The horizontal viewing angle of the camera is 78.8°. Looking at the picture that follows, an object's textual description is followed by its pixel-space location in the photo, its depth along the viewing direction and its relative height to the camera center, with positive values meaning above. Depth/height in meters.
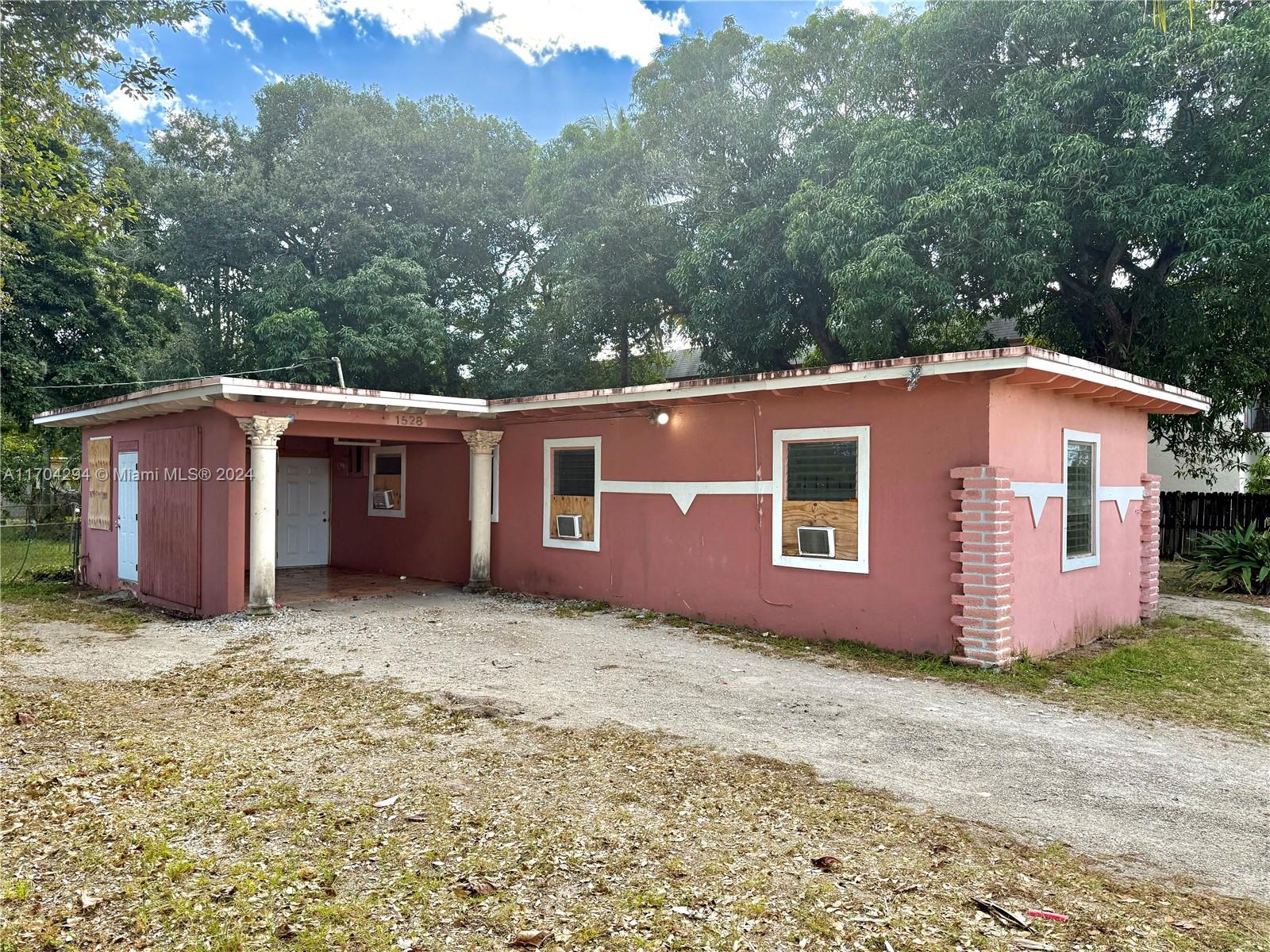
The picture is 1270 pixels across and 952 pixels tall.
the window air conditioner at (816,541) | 7.07 -0.53
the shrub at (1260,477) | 14.25 +0.20
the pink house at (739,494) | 6.29 -0.13
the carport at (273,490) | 8.22 -0.15
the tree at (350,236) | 16.45 +5.69
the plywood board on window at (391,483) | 11.88 -0.06
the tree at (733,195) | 13.41 +5.24
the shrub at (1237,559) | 10.63 -1.04
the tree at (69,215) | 7.06 +3.68
